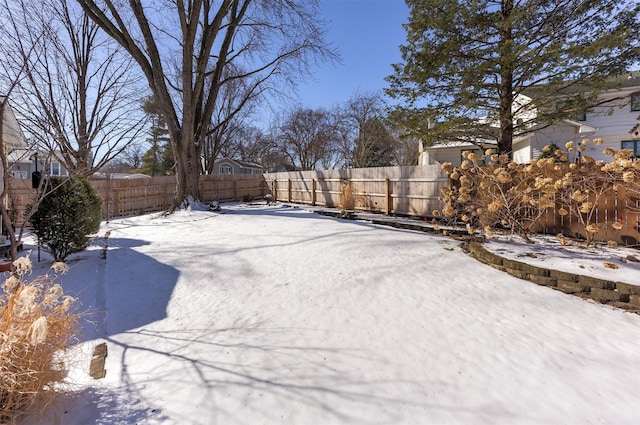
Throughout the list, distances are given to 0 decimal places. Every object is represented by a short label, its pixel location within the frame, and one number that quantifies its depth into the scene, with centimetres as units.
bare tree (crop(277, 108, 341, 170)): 2912
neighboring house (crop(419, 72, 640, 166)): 1425
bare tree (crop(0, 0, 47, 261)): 238
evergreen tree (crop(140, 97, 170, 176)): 3015
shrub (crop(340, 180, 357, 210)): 1180
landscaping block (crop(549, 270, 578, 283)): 360
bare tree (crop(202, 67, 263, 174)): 2336
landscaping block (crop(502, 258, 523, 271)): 410
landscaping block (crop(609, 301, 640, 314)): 314
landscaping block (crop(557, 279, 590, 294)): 352
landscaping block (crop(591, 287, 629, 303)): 326
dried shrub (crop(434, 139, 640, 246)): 464
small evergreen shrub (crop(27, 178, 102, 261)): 514
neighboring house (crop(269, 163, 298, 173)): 3437
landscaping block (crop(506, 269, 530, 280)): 399
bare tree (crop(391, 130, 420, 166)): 2938
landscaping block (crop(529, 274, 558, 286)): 373
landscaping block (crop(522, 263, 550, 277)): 382
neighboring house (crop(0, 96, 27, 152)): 720
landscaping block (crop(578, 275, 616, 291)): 335
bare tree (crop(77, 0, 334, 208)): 1044
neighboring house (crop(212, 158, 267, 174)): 3067
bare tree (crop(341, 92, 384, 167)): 2580
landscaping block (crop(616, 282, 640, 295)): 319
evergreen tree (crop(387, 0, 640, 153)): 678
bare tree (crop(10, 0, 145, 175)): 489
